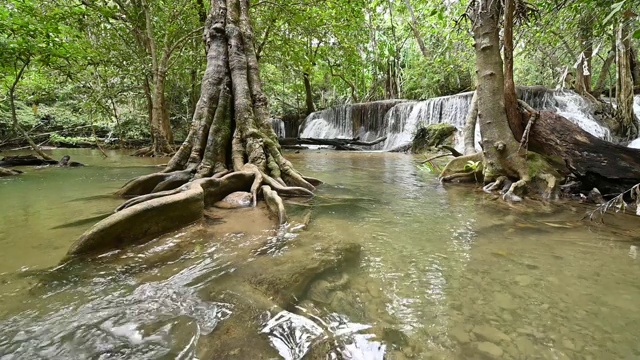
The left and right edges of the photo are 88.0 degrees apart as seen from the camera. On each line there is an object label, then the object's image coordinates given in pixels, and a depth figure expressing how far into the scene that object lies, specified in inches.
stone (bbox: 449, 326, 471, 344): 58.9
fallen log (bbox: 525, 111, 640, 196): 171.5
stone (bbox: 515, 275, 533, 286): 80.4
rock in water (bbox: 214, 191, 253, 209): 160.1
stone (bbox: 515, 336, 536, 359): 55.4
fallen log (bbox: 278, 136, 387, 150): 622.2
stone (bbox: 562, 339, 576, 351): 56.5
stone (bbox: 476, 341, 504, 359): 55.2
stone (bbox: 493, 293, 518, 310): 69.8
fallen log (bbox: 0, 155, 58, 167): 347.8
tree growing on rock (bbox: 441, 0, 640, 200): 189.0
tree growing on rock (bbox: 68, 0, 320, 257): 140.7
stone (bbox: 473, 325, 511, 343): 59.1
